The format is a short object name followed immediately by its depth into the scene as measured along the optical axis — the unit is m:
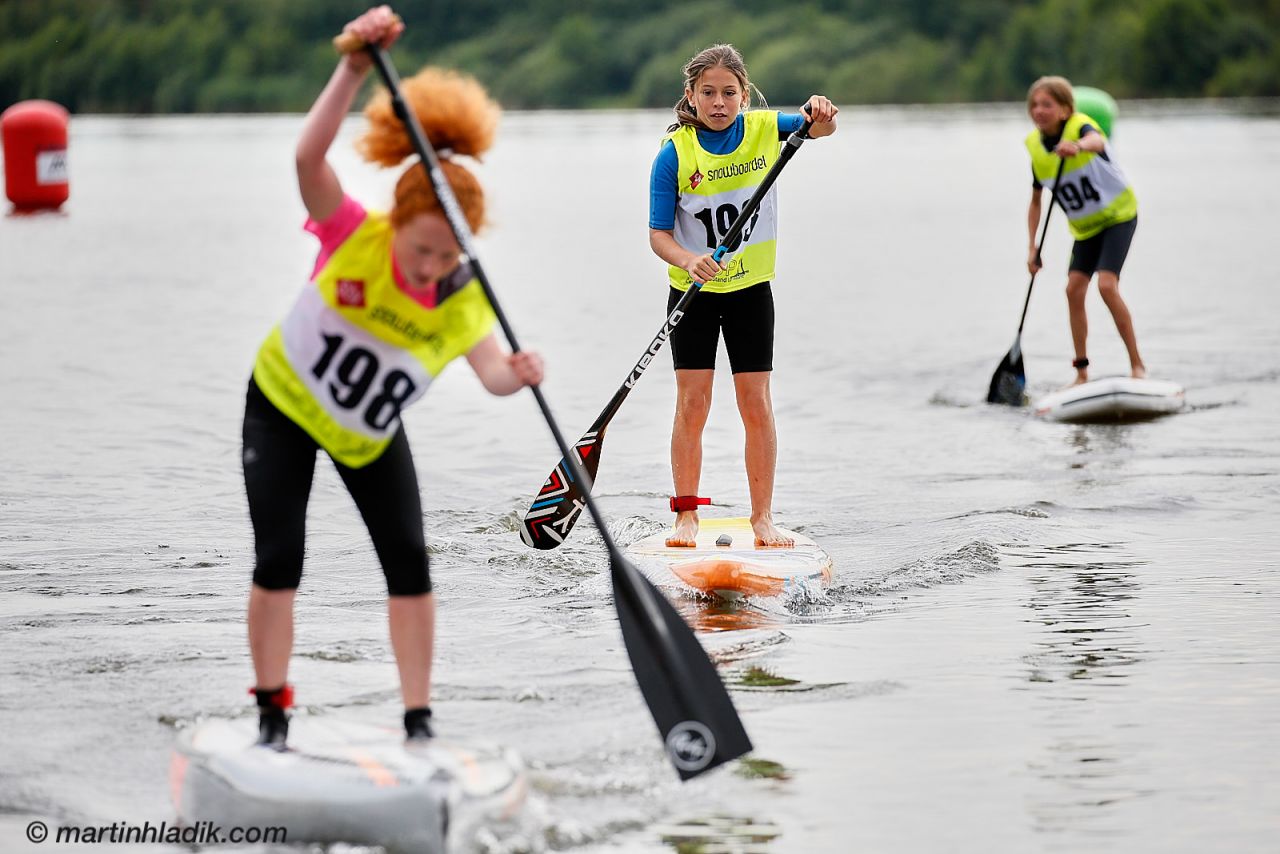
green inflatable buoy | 37.25
